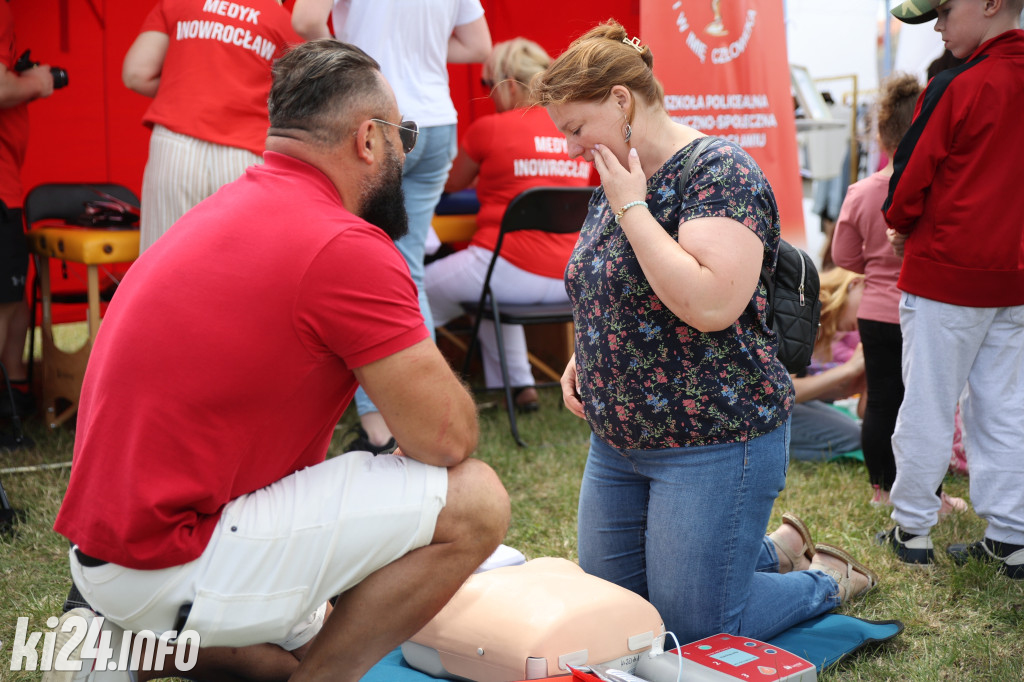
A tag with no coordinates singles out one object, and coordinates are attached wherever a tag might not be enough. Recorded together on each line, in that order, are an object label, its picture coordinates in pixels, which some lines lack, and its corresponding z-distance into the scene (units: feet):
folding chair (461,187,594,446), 12.88
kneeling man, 4.94
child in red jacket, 8.06
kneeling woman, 5.87
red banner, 13.64
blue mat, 6.68
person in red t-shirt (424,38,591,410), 13.61
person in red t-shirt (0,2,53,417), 11.69
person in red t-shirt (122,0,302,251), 11.02
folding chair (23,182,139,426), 11.56
